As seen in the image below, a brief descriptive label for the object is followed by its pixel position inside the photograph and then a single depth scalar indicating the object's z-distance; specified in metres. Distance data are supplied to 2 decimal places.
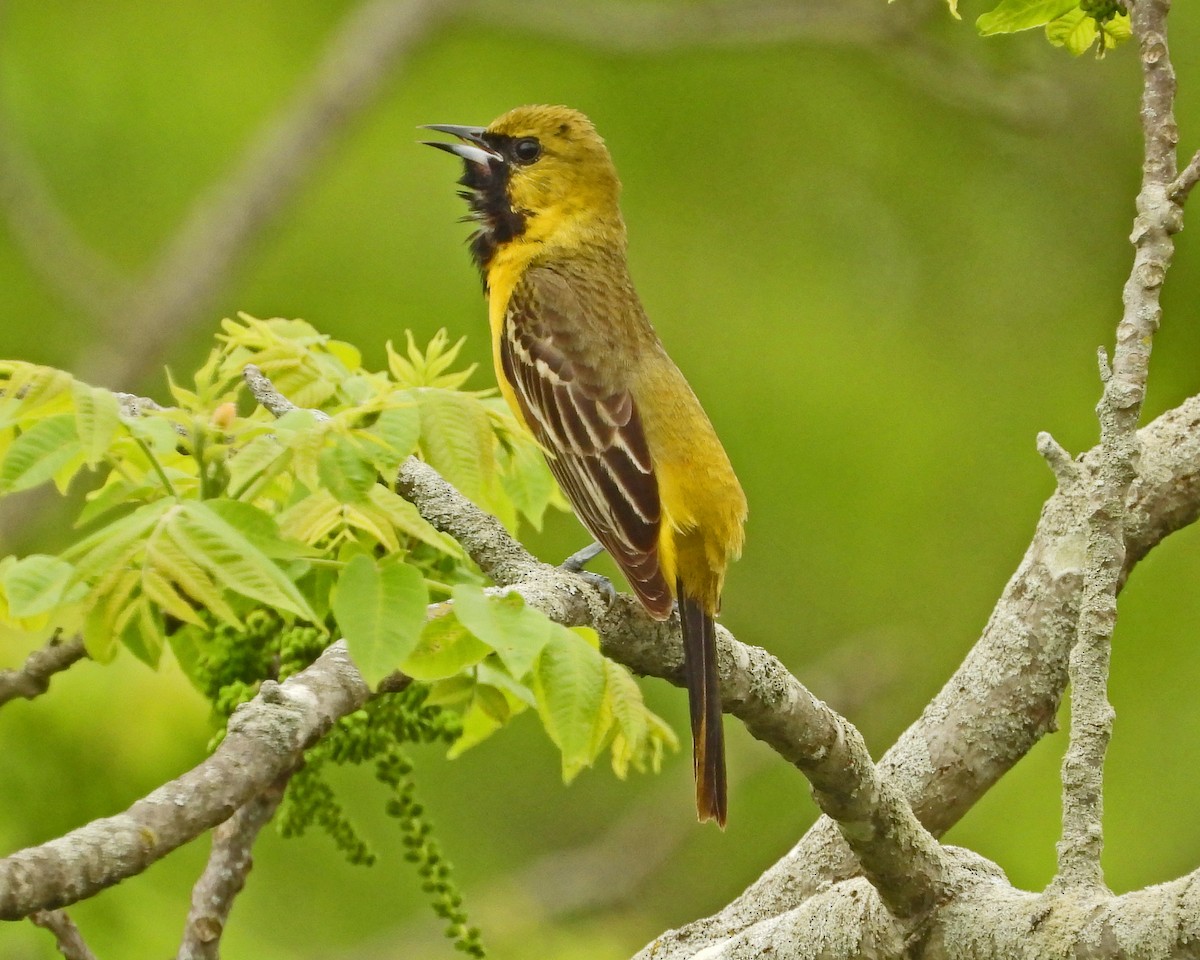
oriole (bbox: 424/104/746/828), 8.06
